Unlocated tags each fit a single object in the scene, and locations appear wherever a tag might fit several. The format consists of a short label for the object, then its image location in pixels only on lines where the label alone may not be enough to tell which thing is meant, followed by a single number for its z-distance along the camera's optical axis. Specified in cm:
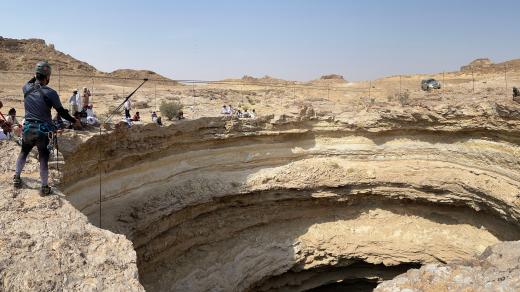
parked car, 2768
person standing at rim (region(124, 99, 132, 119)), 1255
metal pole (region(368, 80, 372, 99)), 2678
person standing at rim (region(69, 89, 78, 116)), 1088
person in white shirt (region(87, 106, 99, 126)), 1058
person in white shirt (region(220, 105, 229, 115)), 1629
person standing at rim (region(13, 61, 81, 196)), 630
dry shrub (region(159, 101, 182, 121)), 1384
